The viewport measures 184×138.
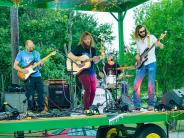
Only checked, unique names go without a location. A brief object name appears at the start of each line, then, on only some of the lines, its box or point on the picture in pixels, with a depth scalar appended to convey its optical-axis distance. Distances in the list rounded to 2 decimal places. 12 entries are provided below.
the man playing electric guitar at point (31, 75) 9.34
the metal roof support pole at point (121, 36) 11.98
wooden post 15.20
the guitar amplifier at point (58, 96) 11.28
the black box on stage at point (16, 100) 9.97
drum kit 10.27
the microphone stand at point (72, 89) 9.70
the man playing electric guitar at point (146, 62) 9.63
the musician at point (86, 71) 9.19
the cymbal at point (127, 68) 10.20
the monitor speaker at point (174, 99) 9.41
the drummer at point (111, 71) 10.63
